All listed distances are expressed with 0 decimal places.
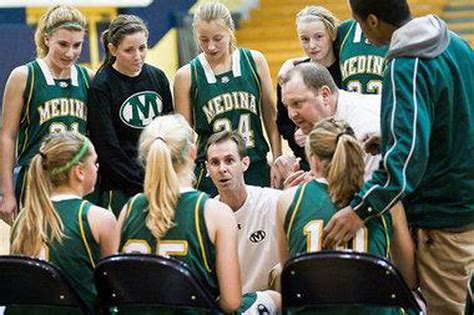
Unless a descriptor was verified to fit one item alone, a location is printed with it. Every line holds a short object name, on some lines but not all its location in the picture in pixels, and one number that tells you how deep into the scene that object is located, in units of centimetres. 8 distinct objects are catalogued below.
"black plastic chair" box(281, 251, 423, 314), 591
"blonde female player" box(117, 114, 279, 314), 633
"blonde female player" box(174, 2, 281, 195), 978
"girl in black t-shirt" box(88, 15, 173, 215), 938
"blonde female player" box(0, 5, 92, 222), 932
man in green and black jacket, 598
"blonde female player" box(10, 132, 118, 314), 652
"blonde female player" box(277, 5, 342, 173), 985
